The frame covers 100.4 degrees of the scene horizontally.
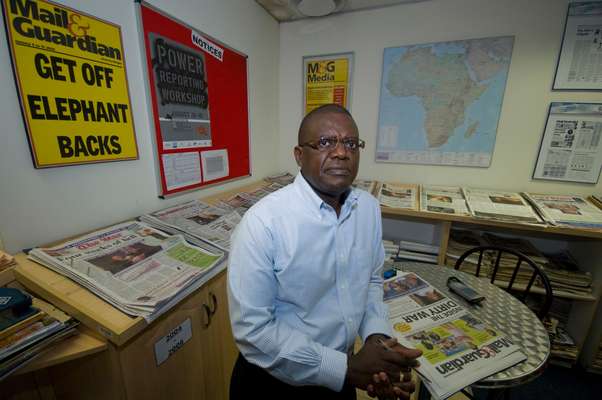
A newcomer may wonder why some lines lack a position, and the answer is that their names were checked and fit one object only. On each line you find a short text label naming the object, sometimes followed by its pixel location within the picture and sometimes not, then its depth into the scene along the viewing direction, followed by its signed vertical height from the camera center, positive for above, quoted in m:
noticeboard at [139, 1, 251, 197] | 1.22 +0.21
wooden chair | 1.13 -0.73
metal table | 0.74 -0.66
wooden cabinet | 0.69 -0.69
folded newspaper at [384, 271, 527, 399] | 0.72 -0.64
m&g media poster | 2.10 +0.51
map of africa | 1.77 +0.31
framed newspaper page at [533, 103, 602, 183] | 1.63 +0.01
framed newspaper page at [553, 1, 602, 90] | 1.54 +0.59
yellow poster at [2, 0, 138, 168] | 0.80 +0.19
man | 0.67 -0.42
